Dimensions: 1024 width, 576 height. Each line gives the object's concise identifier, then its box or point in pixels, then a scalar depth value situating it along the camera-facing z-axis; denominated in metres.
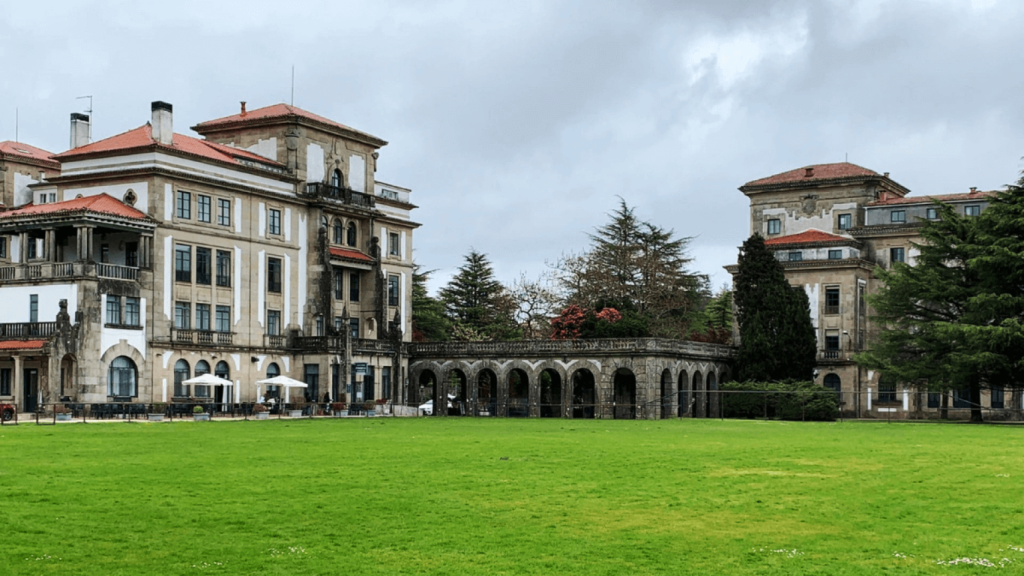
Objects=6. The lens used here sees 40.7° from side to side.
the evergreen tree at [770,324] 79.62
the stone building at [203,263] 64.62
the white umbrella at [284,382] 69.07
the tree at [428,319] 107.12
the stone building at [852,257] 87.56
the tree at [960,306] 64.94
